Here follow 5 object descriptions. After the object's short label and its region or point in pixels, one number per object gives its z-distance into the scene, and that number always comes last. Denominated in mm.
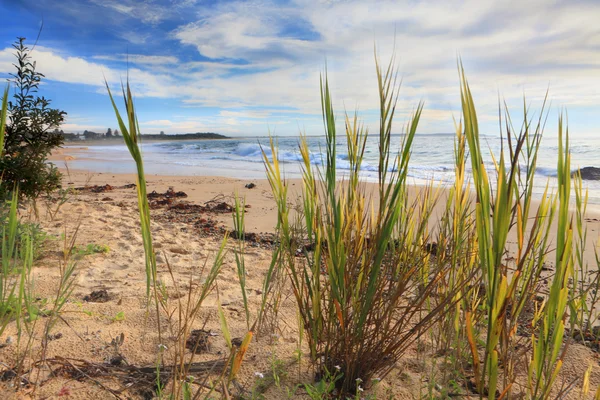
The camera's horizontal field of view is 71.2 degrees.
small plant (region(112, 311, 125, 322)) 2012
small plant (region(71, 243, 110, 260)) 3194
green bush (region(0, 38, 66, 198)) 3588
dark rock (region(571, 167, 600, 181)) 9938
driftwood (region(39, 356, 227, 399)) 1452
